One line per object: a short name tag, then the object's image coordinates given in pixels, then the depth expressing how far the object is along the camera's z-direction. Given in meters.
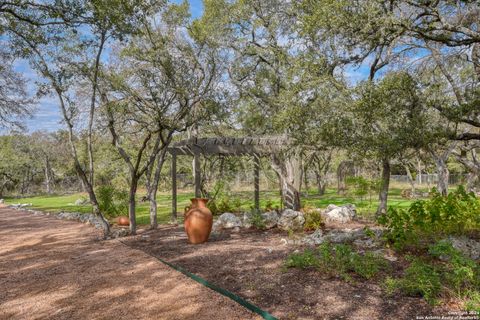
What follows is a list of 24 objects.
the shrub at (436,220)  5.09
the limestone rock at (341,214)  9.17
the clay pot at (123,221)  9.97
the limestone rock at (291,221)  8.20
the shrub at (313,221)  7.97
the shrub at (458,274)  3.30
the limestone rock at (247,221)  8.76
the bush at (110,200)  11.18
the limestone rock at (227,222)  8.77
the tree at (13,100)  10.36
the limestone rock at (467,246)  4.90
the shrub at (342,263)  4.14
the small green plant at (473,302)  2.91
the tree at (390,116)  5.48
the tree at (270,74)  8.30
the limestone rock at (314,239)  6.24
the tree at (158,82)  8.30
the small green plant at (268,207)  10.38
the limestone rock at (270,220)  8.59
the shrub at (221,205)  11.50
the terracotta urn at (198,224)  6.82
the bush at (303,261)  4.53
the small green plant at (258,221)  8.45
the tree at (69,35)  6.17
